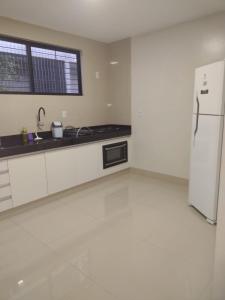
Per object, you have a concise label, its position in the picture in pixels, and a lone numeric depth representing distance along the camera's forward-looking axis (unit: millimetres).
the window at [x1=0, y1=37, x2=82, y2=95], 3021
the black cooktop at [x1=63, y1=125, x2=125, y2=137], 3543
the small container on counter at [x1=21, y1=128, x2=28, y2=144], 3090
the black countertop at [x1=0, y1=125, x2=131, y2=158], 2661
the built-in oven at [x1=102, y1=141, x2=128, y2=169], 3764
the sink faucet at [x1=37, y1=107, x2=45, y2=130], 3358
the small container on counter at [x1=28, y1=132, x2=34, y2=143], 3155
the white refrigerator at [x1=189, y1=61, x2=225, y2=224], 2279
